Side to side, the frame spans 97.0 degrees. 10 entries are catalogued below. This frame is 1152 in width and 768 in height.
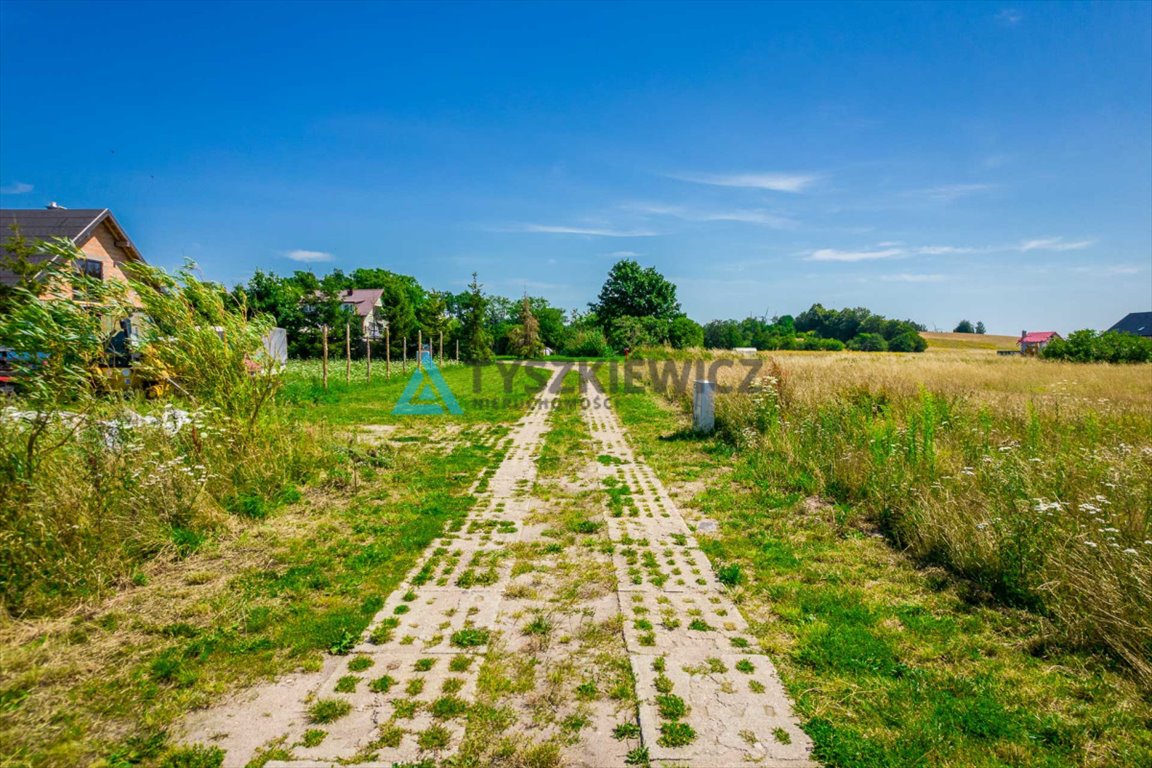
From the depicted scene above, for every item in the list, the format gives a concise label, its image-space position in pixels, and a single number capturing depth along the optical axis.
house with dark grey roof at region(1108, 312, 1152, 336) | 45.81
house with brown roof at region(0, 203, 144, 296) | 24.19
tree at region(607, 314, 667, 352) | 43.95
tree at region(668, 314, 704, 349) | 48.44
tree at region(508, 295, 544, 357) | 46.31
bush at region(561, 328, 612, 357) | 44.06
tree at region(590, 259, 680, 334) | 55.88
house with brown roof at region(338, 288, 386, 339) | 46.04
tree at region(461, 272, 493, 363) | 33.22
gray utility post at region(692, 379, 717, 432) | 10.77
